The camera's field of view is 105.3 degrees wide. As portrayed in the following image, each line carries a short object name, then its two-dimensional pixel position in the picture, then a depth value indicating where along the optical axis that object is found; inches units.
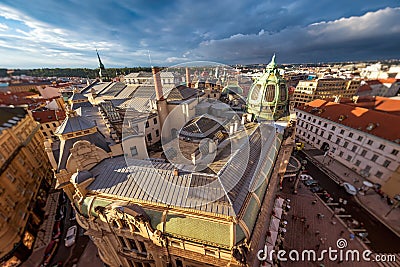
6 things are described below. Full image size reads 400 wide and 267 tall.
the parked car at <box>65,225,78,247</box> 797.9
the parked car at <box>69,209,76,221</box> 932.0
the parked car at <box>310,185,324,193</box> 1117.9
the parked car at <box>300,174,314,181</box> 1200.8
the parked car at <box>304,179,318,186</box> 1159.0
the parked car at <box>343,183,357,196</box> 1063.9
